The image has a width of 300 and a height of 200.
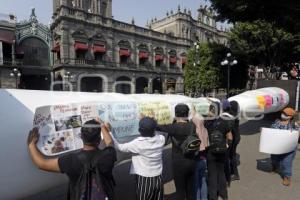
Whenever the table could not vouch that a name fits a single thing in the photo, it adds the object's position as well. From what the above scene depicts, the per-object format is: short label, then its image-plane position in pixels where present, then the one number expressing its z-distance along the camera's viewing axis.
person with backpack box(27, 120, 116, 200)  1.98
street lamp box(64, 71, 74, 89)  21.31
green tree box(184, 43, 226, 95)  19.54
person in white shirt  2.42
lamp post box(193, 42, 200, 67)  19.35
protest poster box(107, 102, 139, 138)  3.05
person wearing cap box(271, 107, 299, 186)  3.94
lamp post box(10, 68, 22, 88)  18.04
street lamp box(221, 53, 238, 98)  14.10
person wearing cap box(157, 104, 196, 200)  2.85
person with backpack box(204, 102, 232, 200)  3.29
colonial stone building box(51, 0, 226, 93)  22.31
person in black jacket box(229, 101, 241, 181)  3.78
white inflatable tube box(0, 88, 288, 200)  2.22
